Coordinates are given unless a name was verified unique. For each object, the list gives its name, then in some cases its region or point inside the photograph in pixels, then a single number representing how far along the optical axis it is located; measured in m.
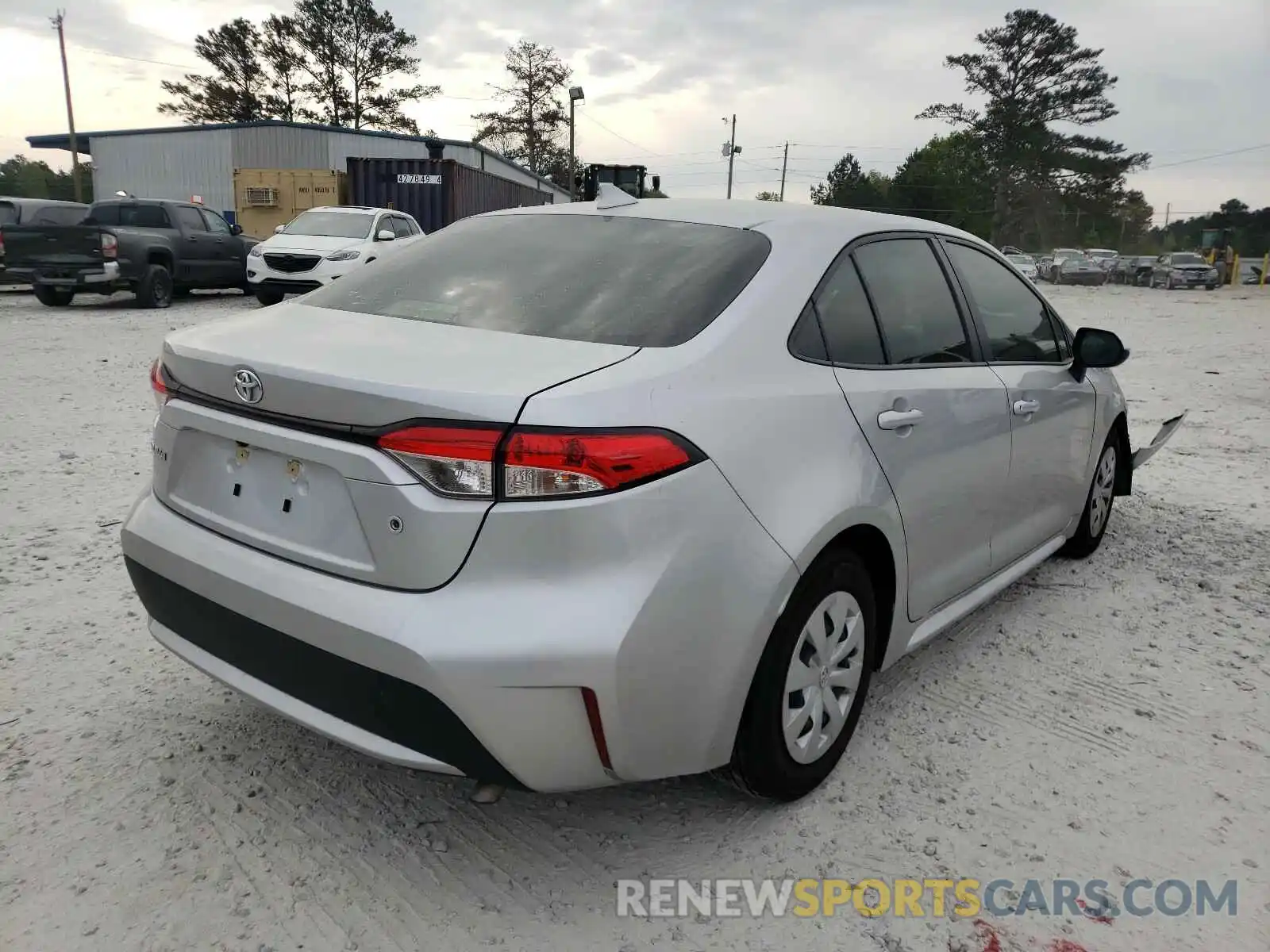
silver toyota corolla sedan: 1.95
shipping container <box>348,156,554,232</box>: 24.42
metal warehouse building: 35.84
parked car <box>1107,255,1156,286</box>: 40.34
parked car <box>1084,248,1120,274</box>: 40.88
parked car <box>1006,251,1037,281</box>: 34.75
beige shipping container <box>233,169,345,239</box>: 25.61
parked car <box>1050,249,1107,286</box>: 39.19
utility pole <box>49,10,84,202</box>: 38.53
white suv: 15.14
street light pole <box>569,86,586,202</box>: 36.06
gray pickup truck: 14.39
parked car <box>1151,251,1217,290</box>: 37.66
